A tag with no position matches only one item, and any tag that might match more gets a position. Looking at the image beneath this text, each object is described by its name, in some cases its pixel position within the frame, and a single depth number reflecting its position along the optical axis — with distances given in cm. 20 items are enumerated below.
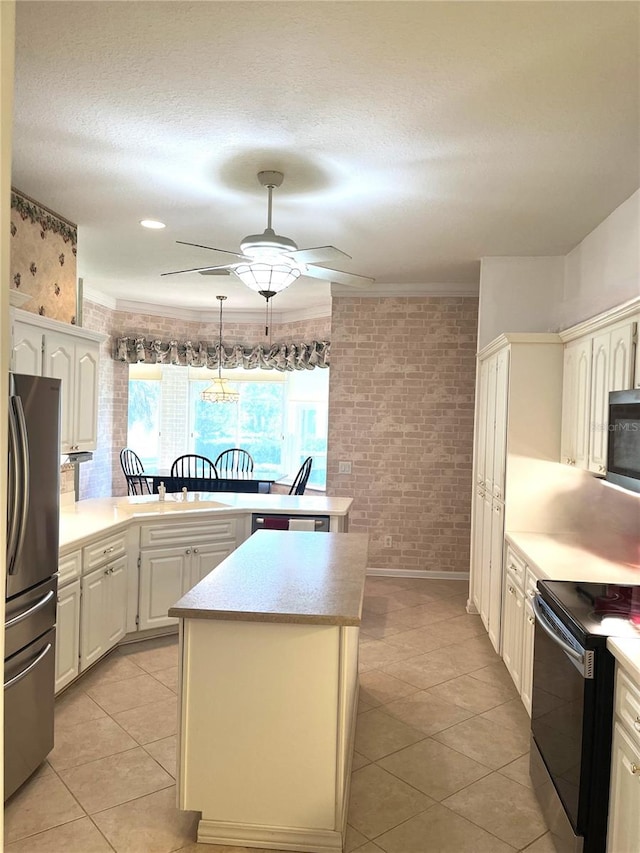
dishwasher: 433
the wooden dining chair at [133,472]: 682
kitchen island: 216
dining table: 671
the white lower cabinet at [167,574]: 404
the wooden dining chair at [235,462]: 802
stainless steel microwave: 246
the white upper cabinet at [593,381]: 280
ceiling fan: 311
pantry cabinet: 376
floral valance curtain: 757
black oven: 196
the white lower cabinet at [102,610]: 342
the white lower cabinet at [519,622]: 307
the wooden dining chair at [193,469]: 759
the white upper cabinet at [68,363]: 332
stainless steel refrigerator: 230
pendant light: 760
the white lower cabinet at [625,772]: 174
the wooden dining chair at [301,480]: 623
